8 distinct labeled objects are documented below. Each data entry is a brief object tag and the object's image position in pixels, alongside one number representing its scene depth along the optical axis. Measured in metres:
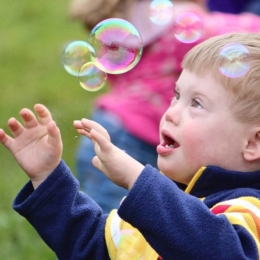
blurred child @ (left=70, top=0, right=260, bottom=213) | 7.52
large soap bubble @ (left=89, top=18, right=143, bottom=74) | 5.04
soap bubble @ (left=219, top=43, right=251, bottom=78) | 4.34
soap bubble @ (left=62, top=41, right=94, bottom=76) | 5.21
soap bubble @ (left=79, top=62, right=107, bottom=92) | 5.11
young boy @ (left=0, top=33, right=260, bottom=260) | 3.89
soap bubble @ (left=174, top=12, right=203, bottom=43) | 5.40
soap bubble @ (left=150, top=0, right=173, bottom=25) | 5.68
